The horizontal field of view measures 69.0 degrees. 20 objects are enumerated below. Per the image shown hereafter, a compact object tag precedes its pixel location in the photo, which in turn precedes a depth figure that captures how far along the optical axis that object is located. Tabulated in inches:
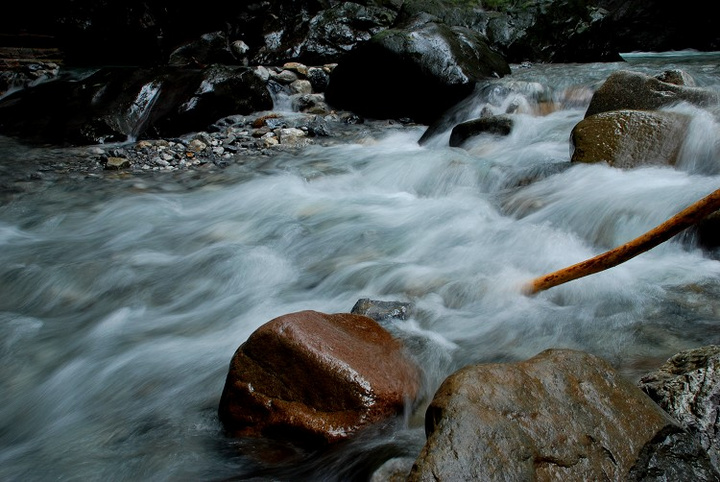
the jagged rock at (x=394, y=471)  77.8
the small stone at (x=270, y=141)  348.8
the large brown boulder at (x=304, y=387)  97.7
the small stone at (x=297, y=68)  499.0
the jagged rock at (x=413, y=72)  381.4
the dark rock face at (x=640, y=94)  242.5
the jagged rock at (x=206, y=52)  650.2
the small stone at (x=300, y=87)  465.5
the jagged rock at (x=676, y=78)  270.2
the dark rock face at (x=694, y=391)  76.3
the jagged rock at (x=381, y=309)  139.5
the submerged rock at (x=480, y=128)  305.3
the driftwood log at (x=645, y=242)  96.1
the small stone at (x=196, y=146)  339.9
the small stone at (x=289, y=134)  355.6
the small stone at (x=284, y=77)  477.1
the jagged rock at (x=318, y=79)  491.2
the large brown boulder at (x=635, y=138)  215.6
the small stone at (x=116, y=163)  310.3
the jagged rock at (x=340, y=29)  567.8
